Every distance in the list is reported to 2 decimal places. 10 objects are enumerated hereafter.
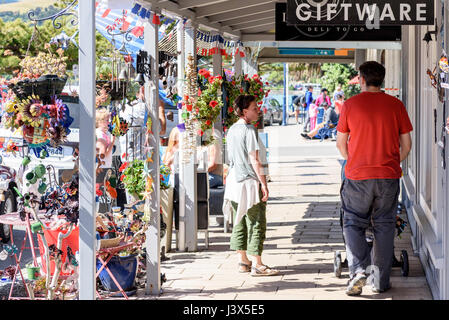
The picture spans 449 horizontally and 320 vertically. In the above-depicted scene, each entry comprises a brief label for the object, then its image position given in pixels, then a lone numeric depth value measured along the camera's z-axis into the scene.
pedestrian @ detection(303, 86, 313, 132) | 33.69
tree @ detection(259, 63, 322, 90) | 55.96
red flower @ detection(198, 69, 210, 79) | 9.30
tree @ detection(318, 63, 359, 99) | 43.12
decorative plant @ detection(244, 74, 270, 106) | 11.08
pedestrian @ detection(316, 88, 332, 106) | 28.23
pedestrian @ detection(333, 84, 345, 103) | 26.18
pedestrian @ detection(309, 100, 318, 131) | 29.02
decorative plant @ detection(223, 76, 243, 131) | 10.23
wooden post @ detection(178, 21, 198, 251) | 8.69
